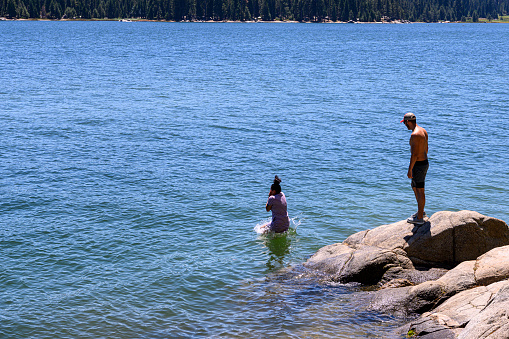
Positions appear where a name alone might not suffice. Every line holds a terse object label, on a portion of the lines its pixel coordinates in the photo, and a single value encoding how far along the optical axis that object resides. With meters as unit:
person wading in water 18.64
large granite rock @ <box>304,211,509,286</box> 15.09
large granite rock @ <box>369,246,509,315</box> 13.02
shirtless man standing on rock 14.77
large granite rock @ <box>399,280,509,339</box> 9.98
